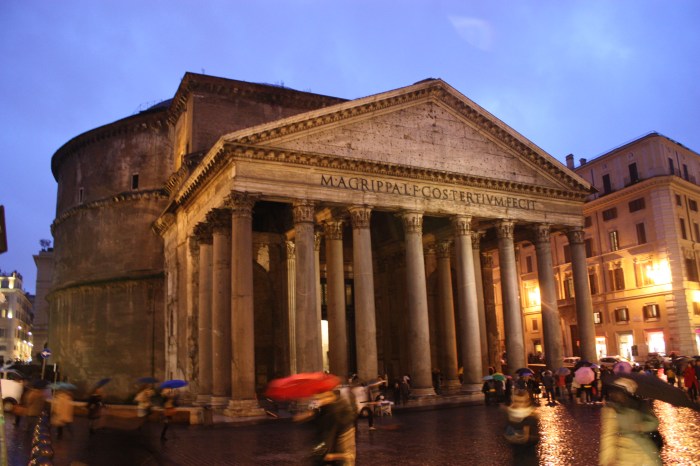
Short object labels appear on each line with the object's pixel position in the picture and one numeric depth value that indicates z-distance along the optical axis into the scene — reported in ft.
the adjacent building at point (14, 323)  253.85
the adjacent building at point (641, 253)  105.70
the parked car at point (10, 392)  63.77
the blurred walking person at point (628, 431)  16.89
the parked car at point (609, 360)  96.88
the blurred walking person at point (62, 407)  35.29
